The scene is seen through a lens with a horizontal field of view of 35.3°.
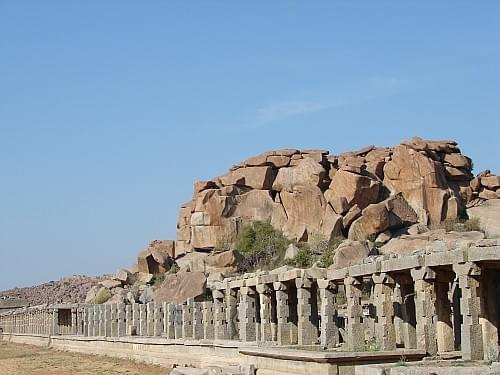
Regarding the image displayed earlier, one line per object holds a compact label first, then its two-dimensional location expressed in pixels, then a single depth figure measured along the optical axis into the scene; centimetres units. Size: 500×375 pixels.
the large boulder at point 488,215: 6367
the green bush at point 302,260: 5817
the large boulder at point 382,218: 6103
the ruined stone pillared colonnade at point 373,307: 2302
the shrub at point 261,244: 6588
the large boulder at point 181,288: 5428
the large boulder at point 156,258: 6962
